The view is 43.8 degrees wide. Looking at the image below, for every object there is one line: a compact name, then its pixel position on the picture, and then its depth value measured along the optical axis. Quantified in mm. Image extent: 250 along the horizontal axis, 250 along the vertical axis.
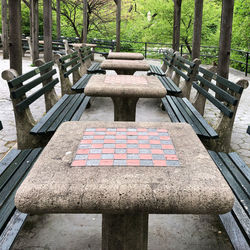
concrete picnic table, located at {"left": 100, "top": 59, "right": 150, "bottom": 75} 5695
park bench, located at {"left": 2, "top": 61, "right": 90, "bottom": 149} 2985
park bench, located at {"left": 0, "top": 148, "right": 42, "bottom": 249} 1748
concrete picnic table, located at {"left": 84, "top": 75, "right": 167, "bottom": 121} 3355
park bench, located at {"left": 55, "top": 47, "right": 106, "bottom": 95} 4965
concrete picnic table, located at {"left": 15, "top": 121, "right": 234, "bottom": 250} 1308
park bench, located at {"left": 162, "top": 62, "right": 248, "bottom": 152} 3029
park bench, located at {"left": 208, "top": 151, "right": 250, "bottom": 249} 1786
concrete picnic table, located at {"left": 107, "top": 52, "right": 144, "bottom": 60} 7778
